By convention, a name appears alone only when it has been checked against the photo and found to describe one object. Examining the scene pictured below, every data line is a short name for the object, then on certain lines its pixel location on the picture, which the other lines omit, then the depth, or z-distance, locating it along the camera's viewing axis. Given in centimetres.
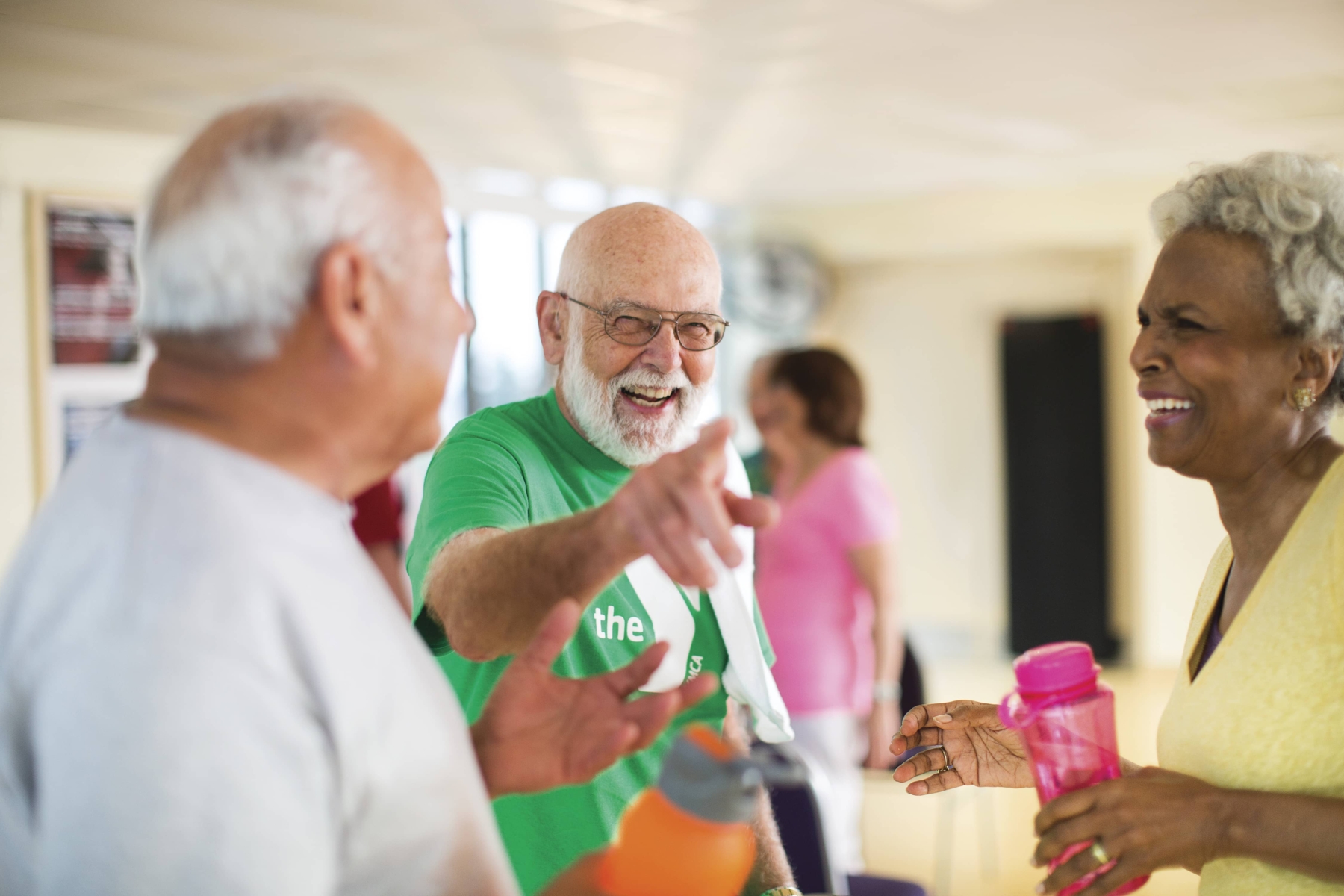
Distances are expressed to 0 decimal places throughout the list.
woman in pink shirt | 344
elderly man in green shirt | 115
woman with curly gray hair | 110
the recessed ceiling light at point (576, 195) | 666
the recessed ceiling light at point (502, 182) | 627
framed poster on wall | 454
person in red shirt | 396
